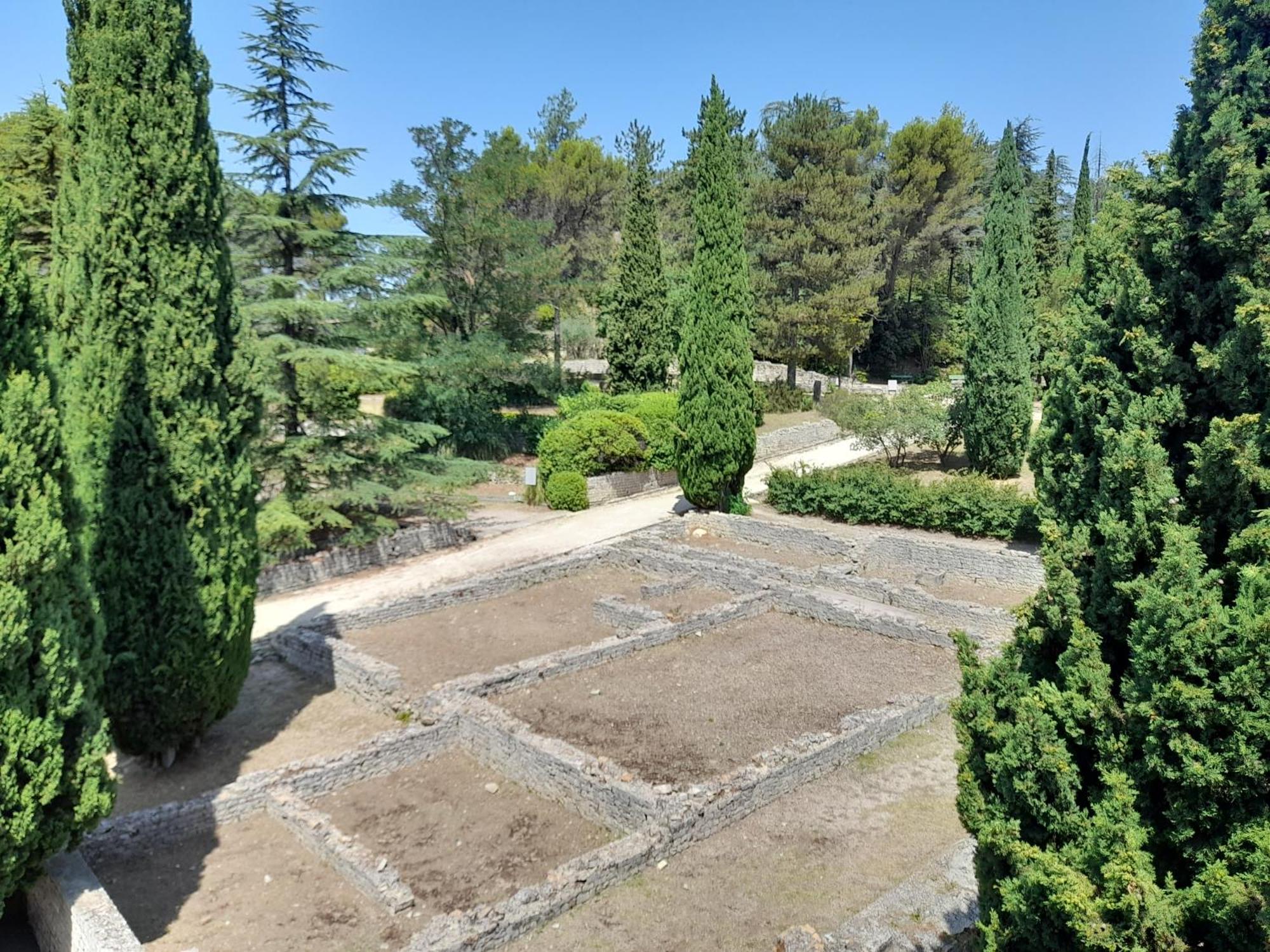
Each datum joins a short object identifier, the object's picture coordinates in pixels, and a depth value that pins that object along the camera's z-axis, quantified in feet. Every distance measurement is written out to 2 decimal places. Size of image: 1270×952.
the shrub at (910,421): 81.71
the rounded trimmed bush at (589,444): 77.00
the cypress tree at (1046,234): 133.90
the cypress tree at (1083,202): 128.26
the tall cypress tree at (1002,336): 77.56
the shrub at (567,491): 75.46
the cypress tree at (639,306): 98.17
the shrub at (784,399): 116.16
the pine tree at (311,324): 54.70
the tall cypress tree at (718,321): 66.64
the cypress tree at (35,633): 18.83
